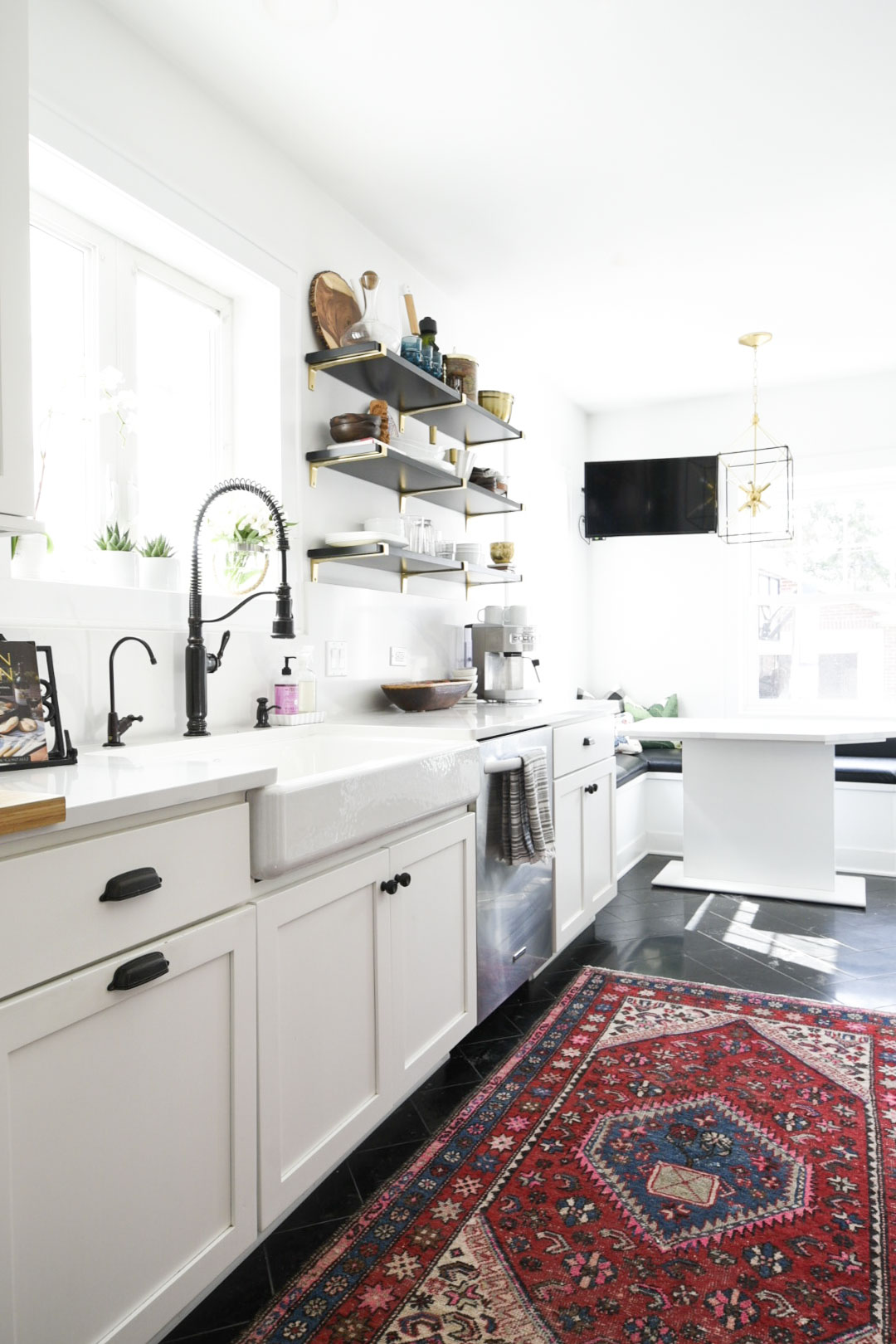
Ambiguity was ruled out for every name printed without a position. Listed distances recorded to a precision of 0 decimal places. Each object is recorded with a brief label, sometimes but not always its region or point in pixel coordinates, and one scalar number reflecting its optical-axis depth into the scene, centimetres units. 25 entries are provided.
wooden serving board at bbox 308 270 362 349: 280
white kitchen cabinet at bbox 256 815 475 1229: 149
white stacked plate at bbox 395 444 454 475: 296
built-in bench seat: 438
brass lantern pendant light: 537
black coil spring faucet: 207
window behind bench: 523
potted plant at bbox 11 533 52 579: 184
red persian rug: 142
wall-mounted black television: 533
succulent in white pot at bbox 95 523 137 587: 206
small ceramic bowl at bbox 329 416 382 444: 274
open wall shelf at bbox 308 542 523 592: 273
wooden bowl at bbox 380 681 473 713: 299
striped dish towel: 243
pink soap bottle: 249
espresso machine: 347
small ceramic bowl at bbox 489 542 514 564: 392
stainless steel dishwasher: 236
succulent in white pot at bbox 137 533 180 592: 215
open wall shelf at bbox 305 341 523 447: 269
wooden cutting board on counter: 98
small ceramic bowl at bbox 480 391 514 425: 352
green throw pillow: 545
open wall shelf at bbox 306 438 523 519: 271
